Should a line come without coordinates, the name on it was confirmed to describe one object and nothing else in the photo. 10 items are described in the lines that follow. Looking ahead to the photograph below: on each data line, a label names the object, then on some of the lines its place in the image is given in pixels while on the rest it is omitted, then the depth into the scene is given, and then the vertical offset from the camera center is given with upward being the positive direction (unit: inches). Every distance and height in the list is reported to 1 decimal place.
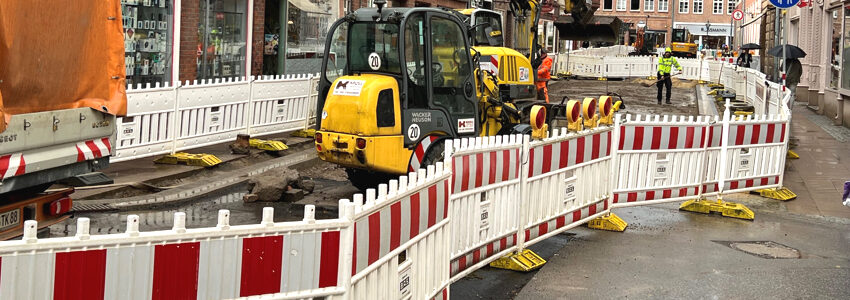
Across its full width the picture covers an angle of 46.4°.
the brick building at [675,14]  3811.5 +287.1
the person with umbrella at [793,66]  944.9 +26.2
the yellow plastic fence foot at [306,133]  698.2 -39.7
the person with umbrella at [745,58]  1672.1 +60.8
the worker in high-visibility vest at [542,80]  853.8 +4.0
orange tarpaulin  282.5 +3.7
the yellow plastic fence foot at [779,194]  527.8 -53.9
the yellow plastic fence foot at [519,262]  349.1 -63.2
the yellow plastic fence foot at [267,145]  613.6 -43.2
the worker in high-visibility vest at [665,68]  1129.4 +23.1
